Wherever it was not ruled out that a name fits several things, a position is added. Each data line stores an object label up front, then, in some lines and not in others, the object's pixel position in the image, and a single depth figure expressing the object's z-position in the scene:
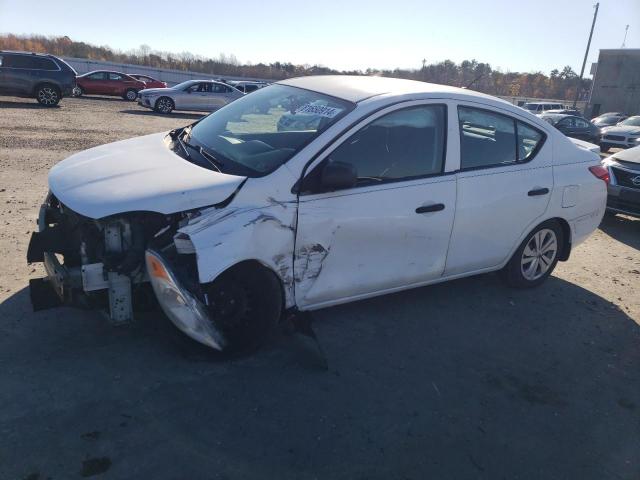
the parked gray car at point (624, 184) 7.48
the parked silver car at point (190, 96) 21.11
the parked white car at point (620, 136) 20.28
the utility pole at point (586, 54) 42.25
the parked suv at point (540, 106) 29.26
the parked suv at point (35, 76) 17.22
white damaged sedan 3.10
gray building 44.28
